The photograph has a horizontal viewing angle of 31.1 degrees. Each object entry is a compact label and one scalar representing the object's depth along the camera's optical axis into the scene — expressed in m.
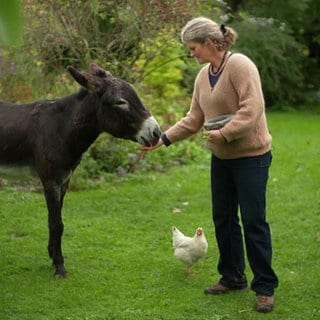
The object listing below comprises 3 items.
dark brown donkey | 4.68
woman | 3.86
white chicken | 4.93
